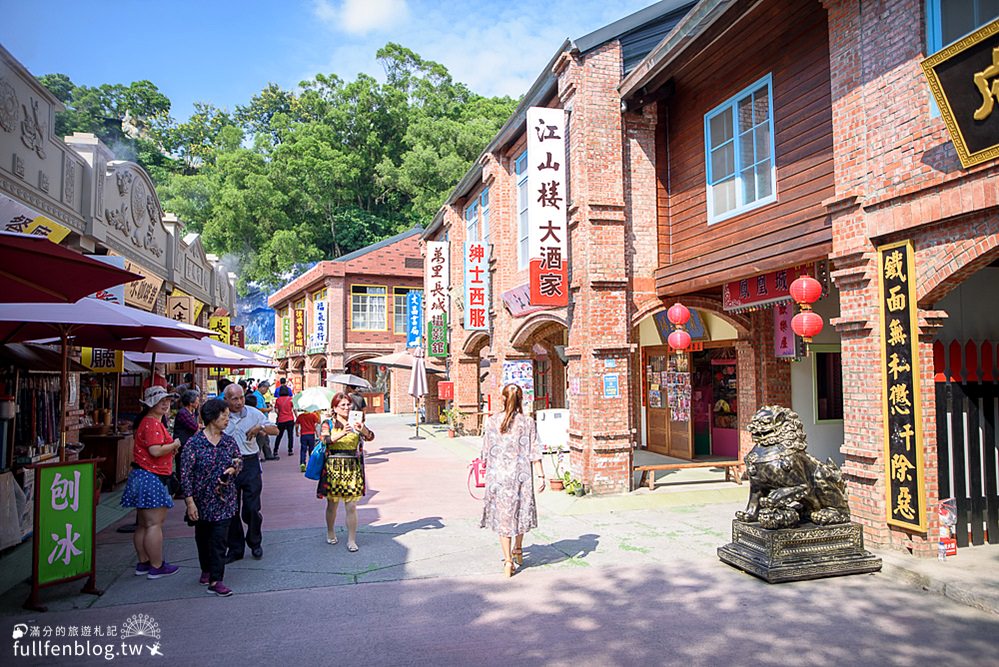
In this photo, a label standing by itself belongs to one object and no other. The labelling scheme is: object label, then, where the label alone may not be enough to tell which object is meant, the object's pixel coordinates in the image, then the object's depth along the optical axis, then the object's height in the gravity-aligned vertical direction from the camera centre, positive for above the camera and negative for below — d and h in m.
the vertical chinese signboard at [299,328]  33.44 +2.80
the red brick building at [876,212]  5.64 +1.64
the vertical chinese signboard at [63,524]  5.06 -1.17
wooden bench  9.66 -1.42
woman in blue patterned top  5.37 -0.92
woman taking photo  6.57 -0.86
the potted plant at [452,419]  18.43 -1.15
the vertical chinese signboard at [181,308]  15.41 +1.85
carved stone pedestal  5.57 -1.57
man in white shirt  6.35 -0.94
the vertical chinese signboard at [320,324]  28.92 +2.62
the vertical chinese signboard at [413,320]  24.47 +2.34
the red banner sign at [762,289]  8.44 +1.28
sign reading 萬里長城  19.77 +2.88
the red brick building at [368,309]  28.50 +3.32
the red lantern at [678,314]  9.41 +0.96
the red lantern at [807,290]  6.99 +0.96
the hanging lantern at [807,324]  6.79 +0.58
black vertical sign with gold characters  5.79 -0.11
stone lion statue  5.75 -0.94
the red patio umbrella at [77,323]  5.68 +0.59
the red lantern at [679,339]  9.12 +0.57
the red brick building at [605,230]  9.62 +2.32
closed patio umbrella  17.91 +0.04
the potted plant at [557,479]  10.11 -1.61
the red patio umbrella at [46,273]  3.91 +0.75
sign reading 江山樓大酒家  9.96 +2.73
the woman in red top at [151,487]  5.73 -0.94
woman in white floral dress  5.79 -0.86
